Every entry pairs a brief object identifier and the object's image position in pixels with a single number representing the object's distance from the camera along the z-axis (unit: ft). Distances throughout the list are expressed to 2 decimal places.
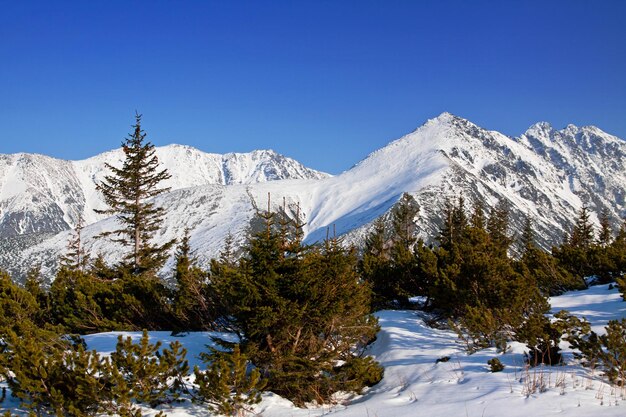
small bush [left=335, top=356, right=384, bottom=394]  27.93
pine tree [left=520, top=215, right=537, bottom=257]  195.70
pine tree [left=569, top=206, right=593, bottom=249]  155.59
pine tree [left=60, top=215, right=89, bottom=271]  107.82
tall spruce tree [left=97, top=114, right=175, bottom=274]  76.74
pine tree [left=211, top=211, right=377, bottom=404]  27.17
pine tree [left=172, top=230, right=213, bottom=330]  38.68
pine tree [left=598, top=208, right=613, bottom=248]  166.61
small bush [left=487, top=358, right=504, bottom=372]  25.62
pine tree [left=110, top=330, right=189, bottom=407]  20.99
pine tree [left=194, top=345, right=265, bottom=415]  21.99
